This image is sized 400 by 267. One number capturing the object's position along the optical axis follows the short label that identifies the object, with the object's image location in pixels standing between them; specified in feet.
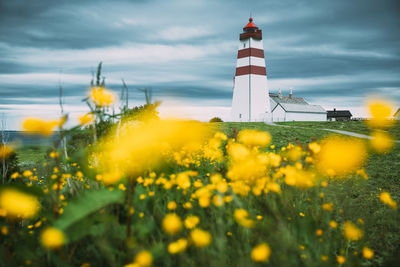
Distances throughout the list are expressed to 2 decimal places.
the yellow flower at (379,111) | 6.72
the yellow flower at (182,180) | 5.80
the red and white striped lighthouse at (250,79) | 94.68
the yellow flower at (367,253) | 4.75
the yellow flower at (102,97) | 7.16
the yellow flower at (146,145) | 5.41
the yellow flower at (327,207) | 5.73
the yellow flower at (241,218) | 4.84
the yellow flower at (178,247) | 4.01
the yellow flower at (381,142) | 8.16
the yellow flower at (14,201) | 5.14
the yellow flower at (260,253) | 3.76
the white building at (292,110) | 132.05
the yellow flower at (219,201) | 4.85
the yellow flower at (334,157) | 7.31
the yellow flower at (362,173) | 6.22
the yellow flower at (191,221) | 5.12
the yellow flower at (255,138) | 6.78
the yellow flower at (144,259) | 3.71
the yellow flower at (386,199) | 5.63
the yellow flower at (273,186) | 5.89
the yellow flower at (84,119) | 6.21
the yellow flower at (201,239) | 4.04
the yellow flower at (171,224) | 4.21
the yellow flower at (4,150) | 8.23
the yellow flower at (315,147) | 6.91
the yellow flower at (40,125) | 5.37
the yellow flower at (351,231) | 5.47
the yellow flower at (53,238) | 4.03
